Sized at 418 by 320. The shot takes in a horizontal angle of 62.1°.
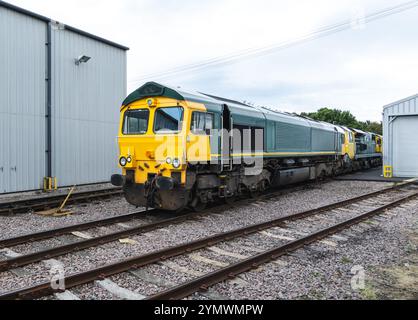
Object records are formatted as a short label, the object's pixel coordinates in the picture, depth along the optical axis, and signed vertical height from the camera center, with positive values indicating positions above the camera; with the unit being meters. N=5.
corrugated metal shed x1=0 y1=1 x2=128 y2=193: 13.32 +2.42
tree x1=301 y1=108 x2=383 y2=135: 58.97 +6.88
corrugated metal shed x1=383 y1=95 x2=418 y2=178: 20.91 +1.11
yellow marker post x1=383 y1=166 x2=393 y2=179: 21.47 -0.99
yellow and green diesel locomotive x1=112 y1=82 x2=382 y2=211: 8.72 +0.22
